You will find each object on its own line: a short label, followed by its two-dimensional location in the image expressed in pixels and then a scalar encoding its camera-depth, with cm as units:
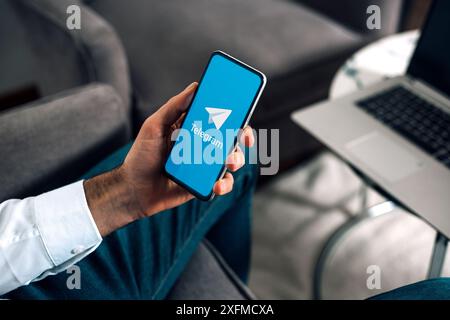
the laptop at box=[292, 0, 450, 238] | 72
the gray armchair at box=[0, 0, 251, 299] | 74
